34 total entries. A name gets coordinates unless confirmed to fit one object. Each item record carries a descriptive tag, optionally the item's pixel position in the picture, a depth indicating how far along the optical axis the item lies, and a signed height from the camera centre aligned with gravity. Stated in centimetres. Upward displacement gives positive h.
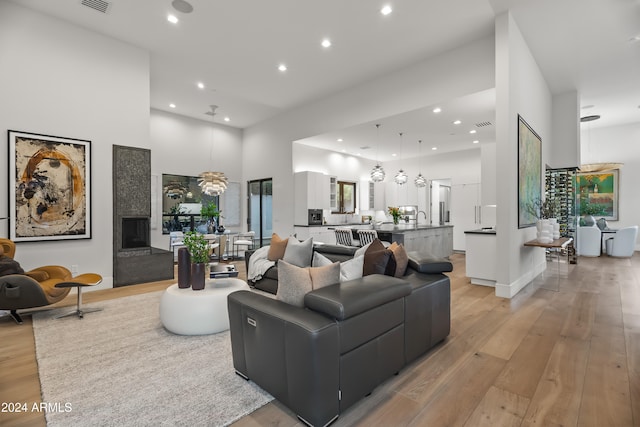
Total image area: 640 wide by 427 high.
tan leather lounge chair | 321 -86
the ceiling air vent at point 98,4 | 407 +282
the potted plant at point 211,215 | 721 -6
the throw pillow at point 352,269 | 239 -46
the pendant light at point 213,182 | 687 +68
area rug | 184 -121
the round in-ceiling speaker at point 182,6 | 404 +278
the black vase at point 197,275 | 318 -66
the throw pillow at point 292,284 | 201 -48
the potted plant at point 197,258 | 319 -48
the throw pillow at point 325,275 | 209 -44
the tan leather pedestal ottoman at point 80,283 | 336 -79
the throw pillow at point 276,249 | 461 -56
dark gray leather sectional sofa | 164 -80
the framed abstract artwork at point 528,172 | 468 +66
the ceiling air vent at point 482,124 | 646 +186
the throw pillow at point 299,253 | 425 -58
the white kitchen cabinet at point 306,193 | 768 +47
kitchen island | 623 -54
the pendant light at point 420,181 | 823 +82
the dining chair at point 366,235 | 573 -46
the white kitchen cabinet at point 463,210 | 901 +3
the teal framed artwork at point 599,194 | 909 +51
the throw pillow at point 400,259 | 276 -44
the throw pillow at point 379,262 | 264 -44
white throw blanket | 447 -78
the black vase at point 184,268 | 329 -61
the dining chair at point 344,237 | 617 -52
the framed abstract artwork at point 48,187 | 413 +37
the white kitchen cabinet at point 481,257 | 495 -76
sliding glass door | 890 +9
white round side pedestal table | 300 -99
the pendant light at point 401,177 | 727 +82
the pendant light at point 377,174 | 688 +85
